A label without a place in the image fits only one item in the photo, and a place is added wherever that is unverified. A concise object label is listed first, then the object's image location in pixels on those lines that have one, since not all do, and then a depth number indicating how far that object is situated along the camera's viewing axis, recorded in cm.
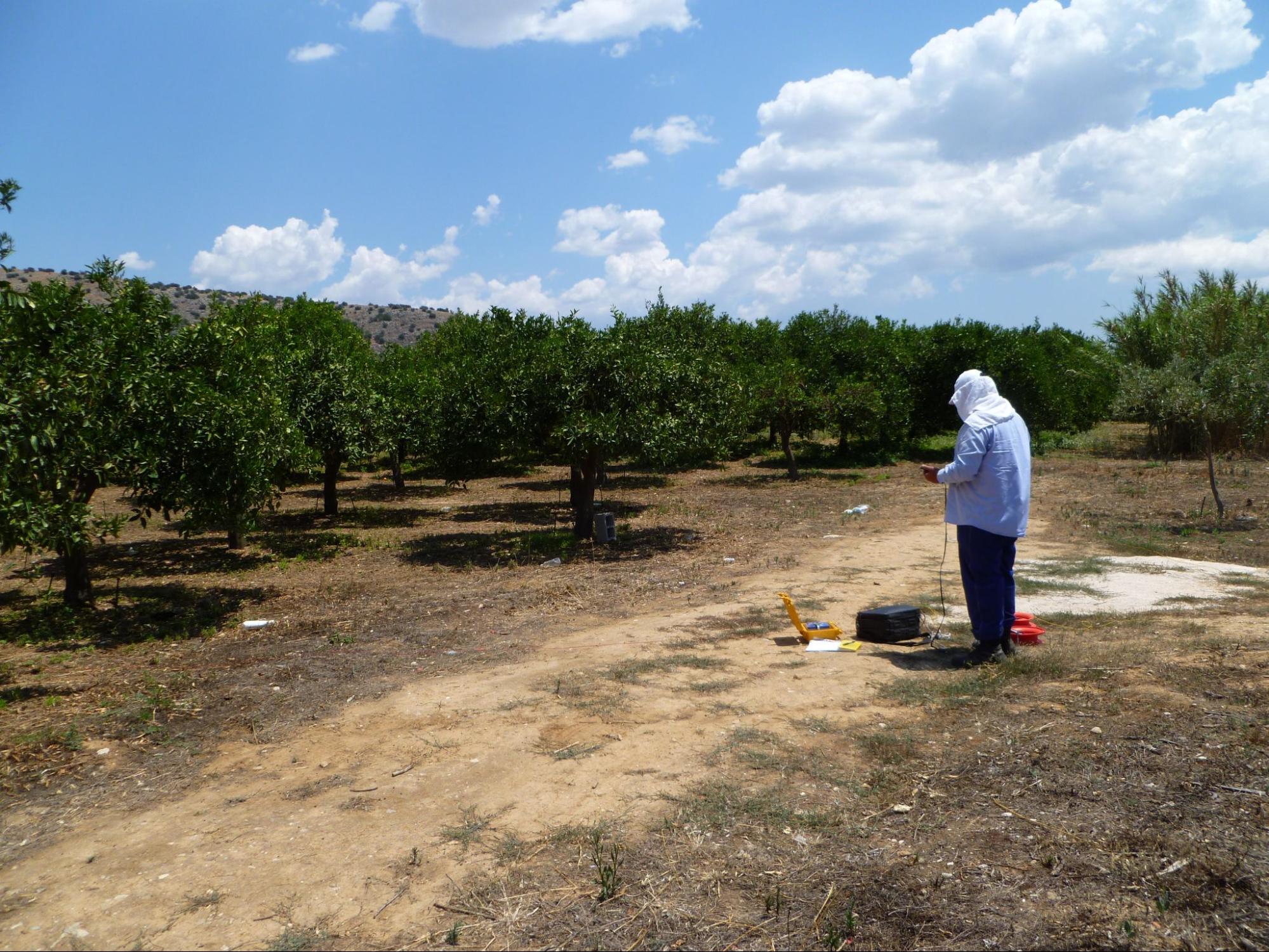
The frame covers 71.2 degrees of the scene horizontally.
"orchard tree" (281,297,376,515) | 1656
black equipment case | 756
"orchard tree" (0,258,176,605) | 653
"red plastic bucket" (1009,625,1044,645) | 710
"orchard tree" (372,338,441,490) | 1694
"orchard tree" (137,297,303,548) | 966
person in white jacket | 641
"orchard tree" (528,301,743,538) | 1311
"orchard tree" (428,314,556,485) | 1357
